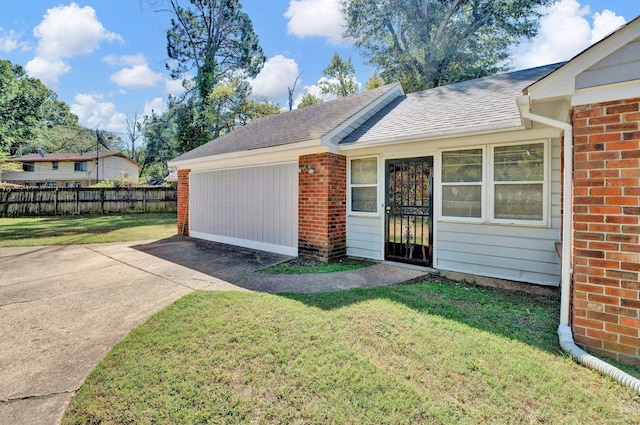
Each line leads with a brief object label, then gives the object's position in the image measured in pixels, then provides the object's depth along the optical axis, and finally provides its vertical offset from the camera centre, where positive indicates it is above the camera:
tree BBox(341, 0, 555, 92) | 16.77 +10.04
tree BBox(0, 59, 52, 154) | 28.97 +9.89
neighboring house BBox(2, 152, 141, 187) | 33.44 +3.89
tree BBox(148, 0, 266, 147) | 22.70 +12.10
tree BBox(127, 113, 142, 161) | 45.00 +11.55
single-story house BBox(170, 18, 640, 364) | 2.63 +0.41
